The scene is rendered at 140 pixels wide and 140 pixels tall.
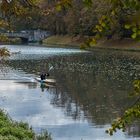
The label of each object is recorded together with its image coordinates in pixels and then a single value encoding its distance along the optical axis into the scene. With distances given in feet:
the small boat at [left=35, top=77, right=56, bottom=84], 131.23
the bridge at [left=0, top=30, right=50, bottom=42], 483.10
